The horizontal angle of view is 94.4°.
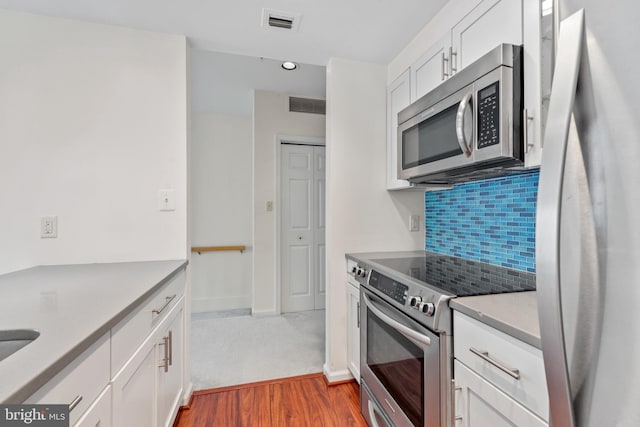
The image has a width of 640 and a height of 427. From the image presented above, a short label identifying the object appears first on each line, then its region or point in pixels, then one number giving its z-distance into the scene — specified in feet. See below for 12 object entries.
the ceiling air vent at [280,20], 5.36
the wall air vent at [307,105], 11.28
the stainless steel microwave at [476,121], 3.54
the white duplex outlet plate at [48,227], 5.42
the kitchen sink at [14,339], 2.45
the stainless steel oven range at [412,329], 3.51
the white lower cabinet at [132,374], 2.27
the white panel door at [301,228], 11.45
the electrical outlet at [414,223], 7.27
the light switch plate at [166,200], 5.92
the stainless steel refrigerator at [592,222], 1.32
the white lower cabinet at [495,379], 2.47
